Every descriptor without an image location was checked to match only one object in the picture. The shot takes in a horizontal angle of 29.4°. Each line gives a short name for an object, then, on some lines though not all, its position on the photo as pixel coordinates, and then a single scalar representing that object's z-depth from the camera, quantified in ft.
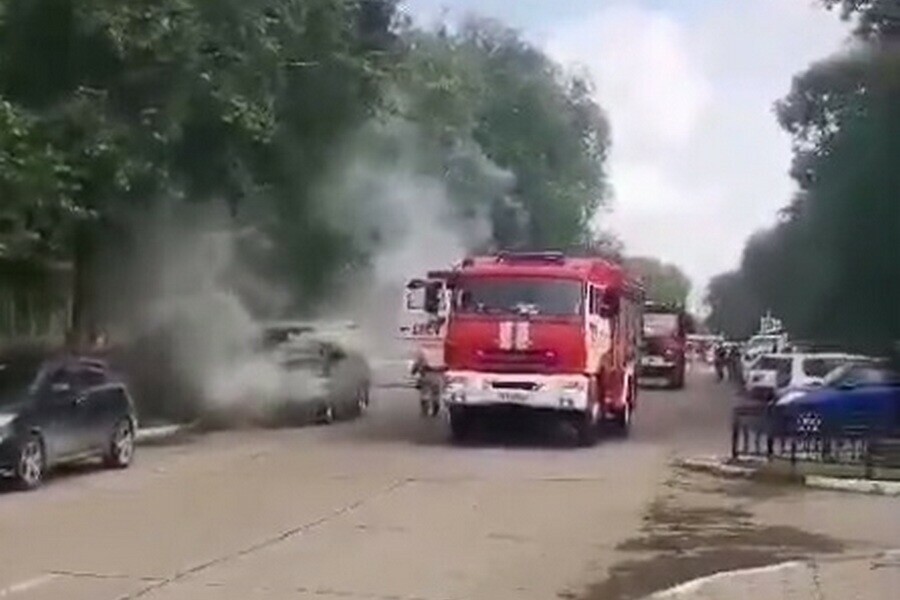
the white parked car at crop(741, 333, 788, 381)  156.40
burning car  104.32
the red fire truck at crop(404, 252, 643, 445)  83.46
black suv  60.80
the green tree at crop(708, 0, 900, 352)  89.51
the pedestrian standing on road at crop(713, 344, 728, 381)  225.56
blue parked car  90.33
